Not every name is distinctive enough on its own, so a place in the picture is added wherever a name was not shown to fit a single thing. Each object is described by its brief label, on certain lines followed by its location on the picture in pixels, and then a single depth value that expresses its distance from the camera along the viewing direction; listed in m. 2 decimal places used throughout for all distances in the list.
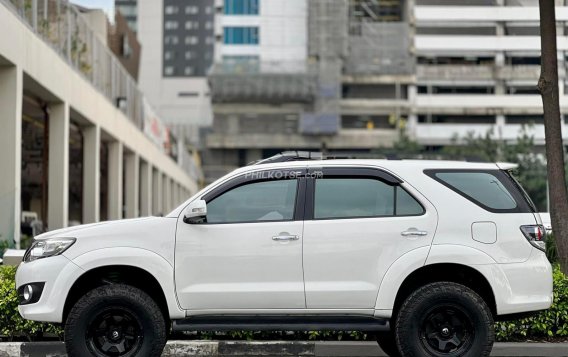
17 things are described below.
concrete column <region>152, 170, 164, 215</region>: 46.30
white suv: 7.48
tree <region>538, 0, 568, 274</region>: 10.92
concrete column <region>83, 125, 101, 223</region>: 26.92
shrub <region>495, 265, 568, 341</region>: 9.48
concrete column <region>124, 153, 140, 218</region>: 36.88
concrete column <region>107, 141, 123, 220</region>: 31.89
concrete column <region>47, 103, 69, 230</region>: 22.25
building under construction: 88.44
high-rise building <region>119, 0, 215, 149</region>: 132.25
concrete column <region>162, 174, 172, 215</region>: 51.31
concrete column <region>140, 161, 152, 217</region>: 41.78
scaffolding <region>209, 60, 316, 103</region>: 95.12
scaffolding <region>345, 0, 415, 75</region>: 93.94
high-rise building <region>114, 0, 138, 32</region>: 136.62
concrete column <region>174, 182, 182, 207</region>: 59.22
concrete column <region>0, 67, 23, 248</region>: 17.12
